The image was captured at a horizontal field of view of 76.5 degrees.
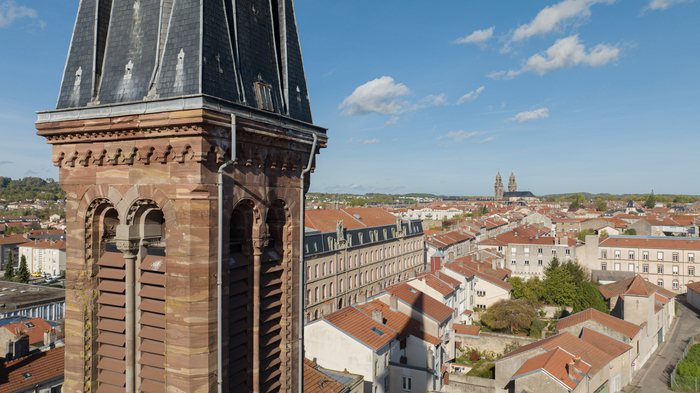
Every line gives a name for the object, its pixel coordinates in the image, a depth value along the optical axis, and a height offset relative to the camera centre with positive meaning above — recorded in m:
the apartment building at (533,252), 78.12 -10.54
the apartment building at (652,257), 77.12 -11.37
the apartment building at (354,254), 53.59 -8.96
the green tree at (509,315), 51.75 -14.44
